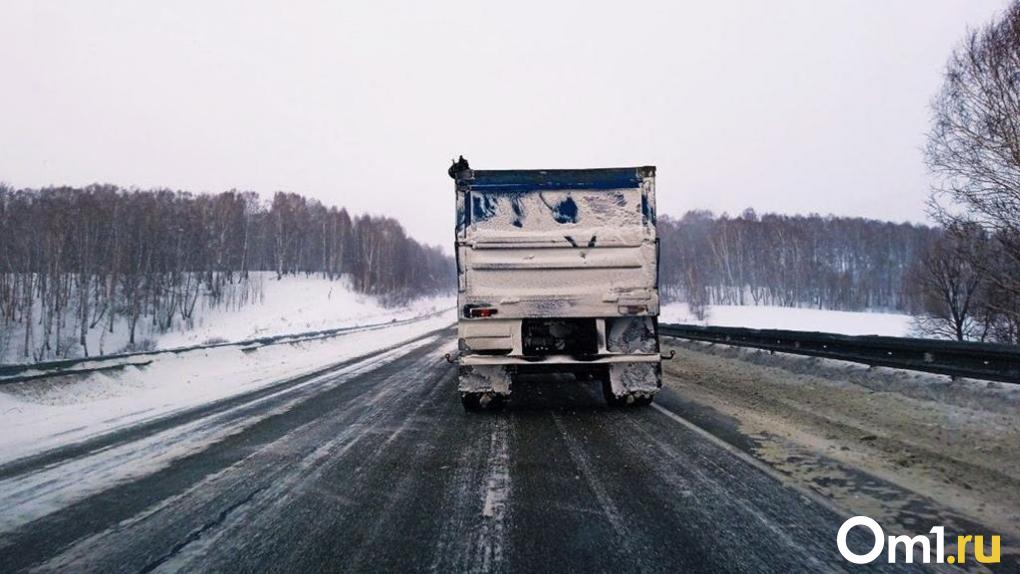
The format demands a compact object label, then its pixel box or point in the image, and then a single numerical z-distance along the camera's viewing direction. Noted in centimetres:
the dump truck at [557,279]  621
